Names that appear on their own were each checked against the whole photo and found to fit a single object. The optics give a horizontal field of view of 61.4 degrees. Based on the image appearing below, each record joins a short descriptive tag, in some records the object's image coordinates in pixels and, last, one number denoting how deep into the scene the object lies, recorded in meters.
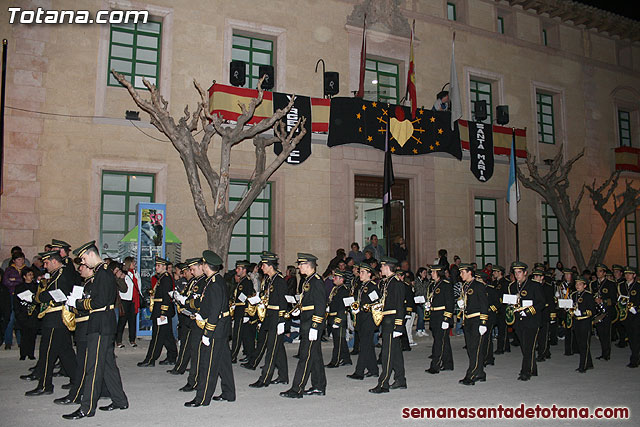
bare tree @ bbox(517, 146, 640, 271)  20.97
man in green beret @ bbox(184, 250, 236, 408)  7.28
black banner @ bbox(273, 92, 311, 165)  16.62
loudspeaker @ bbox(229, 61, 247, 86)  16.41
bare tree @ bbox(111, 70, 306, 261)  13.57
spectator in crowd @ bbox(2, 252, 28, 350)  11.75
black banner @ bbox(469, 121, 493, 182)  20.03
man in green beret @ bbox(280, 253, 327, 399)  7.96
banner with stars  17.48
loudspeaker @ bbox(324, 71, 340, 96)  17.72
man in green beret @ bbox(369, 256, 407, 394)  8.32
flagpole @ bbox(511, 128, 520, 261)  19.89
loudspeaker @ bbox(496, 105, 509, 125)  21.20
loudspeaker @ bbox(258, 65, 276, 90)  16.67
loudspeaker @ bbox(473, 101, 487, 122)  20.45
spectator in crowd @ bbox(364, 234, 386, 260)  17.06
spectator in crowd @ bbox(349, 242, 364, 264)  16.39
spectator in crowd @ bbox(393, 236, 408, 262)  17.88
